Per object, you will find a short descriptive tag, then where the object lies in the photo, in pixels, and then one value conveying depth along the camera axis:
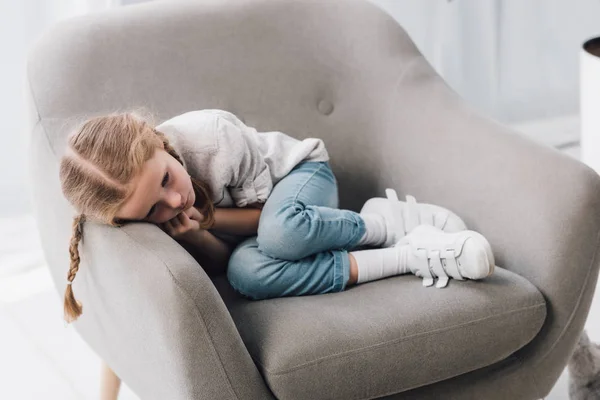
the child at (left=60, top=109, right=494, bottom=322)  2.30
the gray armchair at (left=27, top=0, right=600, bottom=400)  2.19
